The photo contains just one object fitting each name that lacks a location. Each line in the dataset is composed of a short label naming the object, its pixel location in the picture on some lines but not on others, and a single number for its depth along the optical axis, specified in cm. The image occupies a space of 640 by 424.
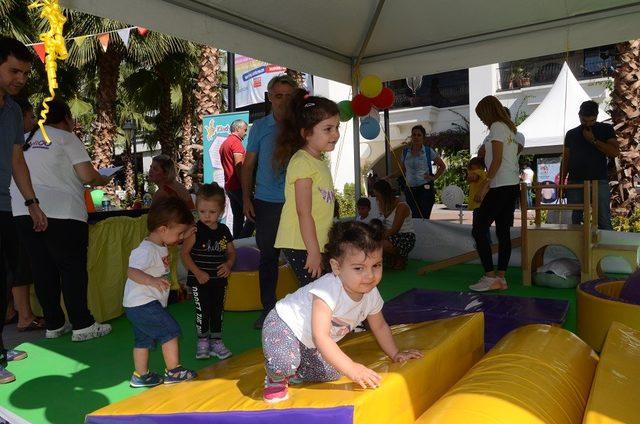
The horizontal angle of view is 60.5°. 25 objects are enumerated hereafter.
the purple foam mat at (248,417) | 170
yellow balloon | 559
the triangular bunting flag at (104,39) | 888
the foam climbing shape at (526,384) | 167
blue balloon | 641
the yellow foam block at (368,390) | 182
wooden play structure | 478
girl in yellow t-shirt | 260
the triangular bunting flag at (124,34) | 865
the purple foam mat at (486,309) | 363
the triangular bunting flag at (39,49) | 785
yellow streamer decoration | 247
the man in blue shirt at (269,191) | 347
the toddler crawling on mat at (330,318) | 195
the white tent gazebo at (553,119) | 1284
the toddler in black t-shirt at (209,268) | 332
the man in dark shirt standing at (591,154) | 568
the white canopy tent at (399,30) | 432
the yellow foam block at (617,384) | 161
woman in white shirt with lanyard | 354
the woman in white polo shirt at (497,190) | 467
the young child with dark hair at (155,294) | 277
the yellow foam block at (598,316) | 298
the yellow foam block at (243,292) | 447
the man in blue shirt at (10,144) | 293
